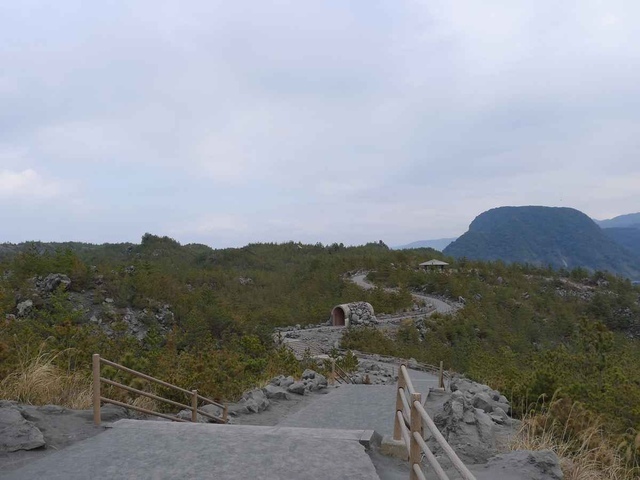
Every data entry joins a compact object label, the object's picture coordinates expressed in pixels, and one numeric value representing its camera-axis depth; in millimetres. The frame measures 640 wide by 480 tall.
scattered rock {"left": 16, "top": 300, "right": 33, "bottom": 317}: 21984
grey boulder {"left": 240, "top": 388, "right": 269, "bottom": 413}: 10109
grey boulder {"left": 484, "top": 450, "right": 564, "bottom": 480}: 4953
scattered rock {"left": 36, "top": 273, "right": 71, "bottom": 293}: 24969
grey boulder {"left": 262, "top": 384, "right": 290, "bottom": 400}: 11443
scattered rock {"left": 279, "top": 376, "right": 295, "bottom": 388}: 12561
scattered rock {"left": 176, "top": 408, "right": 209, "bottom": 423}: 8461
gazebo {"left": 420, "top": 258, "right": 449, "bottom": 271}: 57094
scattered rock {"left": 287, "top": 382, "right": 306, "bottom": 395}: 12344
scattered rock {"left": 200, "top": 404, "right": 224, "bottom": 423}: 9006
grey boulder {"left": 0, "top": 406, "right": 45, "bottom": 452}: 5379
